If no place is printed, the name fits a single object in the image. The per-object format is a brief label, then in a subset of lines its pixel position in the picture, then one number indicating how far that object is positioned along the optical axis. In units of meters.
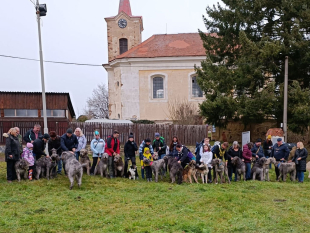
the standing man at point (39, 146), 10.95
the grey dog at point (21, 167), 10.52
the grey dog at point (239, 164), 11.75
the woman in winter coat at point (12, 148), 10.30
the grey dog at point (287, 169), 12.41
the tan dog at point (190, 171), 11.43
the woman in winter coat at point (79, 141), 11.96
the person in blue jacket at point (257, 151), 12.88
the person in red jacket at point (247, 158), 12.21
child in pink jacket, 10.72
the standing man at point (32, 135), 11.18
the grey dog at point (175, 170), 11.37
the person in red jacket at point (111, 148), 11.79
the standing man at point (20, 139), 10.65
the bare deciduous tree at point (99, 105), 55.18
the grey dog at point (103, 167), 11.73
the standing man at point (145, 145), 11.78
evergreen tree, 19.92
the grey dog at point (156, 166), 11.64
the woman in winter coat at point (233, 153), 11.98
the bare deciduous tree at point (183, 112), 28.45
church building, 33.75
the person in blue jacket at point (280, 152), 12.77
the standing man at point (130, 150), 11.98
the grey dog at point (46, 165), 10.89
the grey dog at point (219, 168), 11.39
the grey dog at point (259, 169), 12.22
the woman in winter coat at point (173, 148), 11.98
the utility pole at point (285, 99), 19.12
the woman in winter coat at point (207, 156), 11.48
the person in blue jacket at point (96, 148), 12.10
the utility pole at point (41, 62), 14.75
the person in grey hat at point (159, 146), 12.54
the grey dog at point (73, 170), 10.07
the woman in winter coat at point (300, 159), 12.36
